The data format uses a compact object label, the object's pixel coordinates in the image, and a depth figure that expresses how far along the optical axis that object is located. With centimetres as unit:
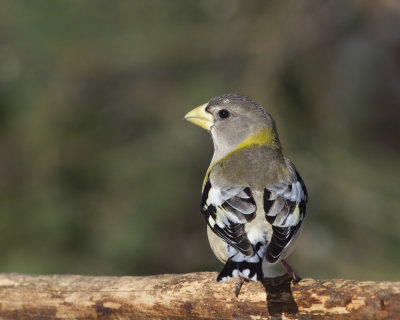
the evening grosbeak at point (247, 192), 536
